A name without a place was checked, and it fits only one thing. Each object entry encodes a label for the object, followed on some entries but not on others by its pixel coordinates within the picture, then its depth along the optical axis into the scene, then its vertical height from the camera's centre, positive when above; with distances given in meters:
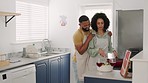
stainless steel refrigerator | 4.16 +0.15
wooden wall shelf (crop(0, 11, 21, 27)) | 3.54 +0.38
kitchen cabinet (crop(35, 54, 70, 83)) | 3.93 -0.64
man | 2.92 -0.06
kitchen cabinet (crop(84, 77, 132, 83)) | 2.29 -0.45
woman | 2.74 -0.04
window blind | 4.35 +0.37
